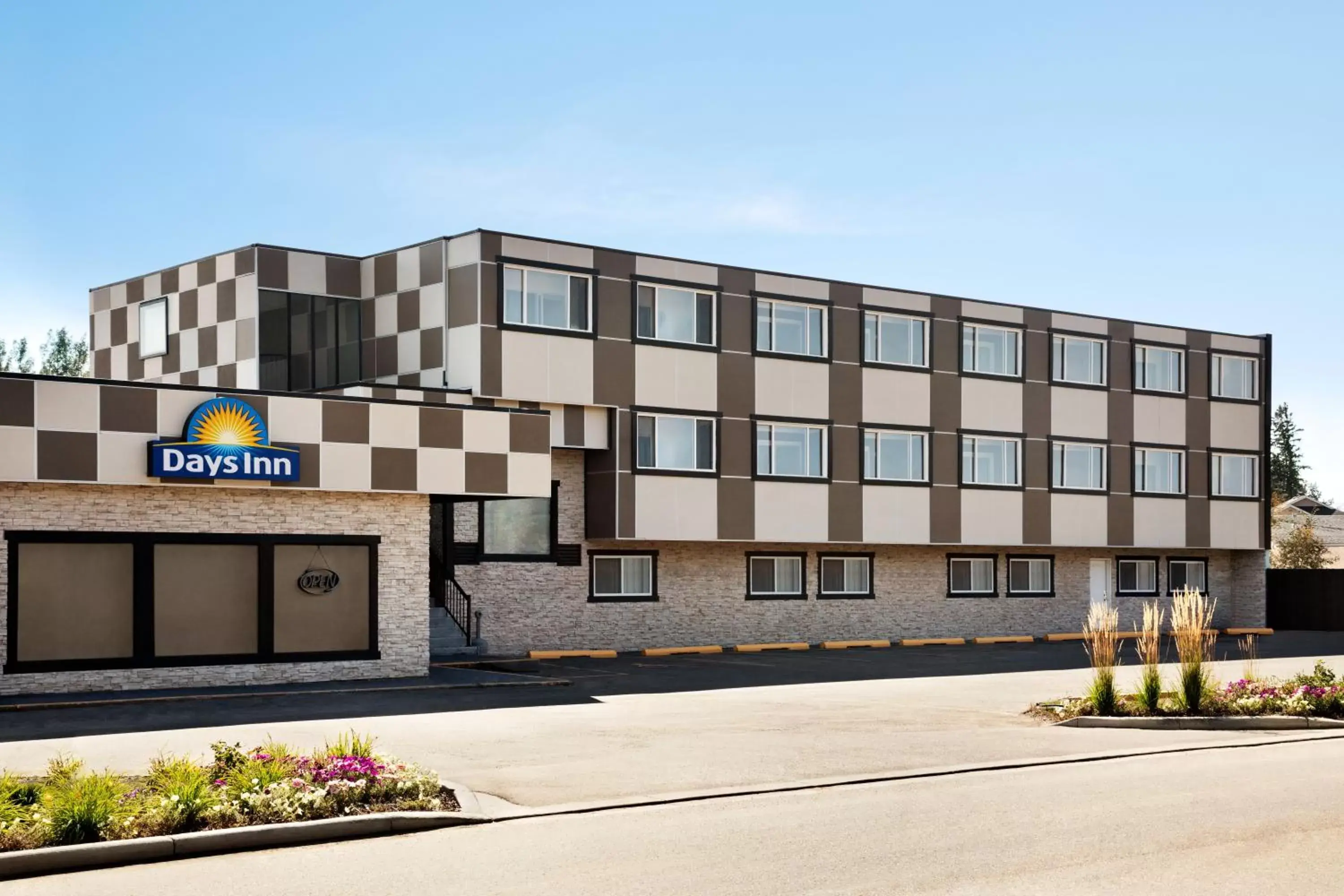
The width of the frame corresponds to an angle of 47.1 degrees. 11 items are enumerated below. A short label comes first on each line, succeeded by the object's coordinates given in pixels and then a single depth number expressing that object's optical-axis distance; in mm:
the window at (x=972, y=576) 43719
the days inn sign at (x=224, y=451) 24281
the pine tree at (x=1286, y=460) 123562
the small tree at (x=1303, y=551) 71750
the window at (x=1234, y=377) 49281
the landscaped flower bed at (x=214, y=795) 11219
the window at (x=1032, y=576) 45281
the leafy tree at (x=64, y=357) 92000
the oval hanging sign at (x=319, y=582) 26281
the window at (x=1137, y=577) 47906
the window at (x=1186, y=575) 49406
